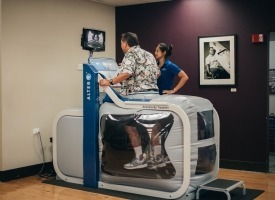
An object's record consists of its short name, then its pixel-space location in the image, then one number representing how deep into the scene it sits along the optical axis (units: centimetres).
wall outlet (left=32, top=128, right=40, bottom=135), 581
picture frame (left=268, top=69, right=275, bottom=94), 840
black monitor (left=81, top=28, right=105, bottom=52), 544
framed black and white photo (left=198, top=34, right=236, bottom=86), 619
